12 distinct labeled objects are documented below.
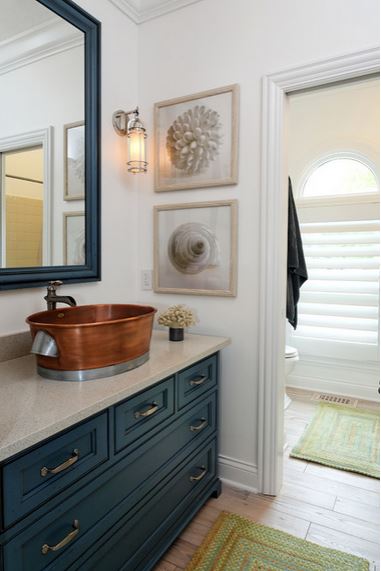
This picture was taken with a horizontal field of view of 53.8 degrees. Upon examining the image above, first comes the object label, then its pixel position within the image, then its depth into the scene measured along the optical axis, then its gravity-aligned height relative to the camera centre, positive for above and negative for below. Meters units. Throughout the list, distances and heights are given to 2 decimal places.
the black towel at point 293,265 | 2.30 +0.03
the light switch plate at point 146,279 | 2.22 -0.07
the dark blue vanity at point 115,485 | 0.91 -0.67
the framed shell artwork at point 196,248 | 1.95 +0.11
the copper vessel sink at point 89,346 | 1.17 -0.26
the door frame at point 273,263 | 1.80 +0.03
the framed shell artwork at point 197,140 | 1.92 +0.69
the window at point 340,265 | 3.25 +0.04
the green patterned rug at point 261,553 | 1.48 -1.17
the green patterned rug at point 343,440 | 2.25 -1.15
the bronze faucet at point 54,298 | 1.47 -0.12
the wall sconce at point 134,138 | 1.99 +0.69
